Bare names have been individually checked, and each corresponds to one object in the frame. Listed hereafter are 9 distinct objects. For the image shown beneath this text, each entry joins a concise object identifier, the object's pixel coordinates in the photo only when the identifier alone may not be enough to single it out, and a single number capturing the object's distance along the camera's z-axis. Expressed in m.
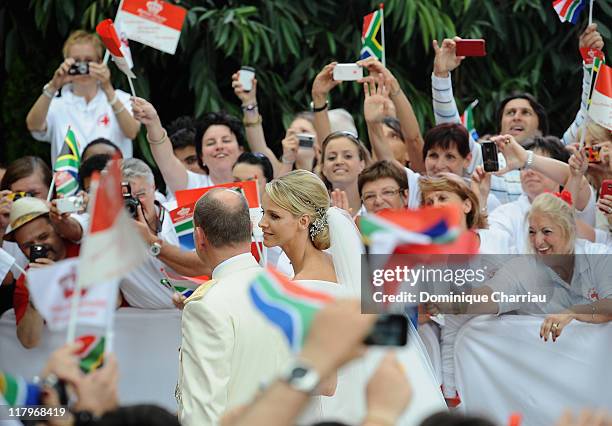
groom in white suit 9.38
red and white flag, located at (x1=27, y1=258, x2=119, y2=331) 6.03
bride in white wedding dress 10.27
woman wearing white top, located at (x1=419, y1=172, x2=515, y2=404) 13.00
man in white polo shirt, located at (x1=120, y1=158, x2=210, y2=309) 13.66
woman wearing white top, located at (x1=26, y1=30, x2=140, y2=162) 16.45
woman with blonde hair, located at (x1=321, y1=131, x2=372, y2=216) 14.70
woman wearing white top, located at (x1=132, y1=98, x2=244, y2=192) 15.37
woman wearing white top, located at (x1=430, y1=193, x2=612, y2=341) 12.62
